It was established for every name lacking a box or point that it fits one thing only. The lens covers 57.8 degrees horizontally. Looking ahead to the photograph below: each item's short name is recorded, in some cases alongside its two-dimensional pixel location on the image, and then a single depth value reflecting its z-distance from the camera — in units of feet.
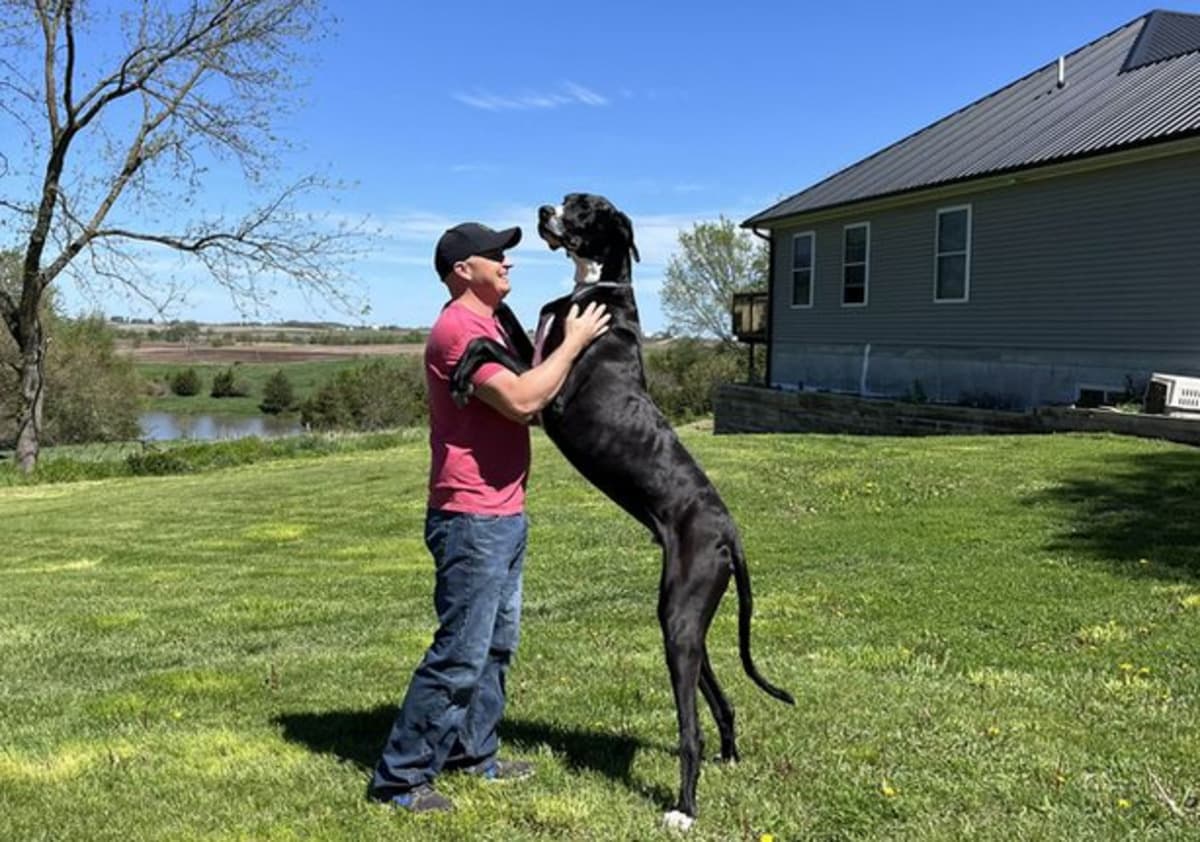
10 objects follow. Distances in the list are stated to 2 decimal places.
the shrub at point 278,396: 194.18
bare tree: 80.23
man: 11.35
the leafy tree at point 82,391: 135.23
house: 48.57
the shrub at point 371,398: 170.19
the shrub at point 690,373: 143.33
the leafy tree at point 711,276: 159.84
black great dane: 11.10
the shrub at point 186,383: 215.72
